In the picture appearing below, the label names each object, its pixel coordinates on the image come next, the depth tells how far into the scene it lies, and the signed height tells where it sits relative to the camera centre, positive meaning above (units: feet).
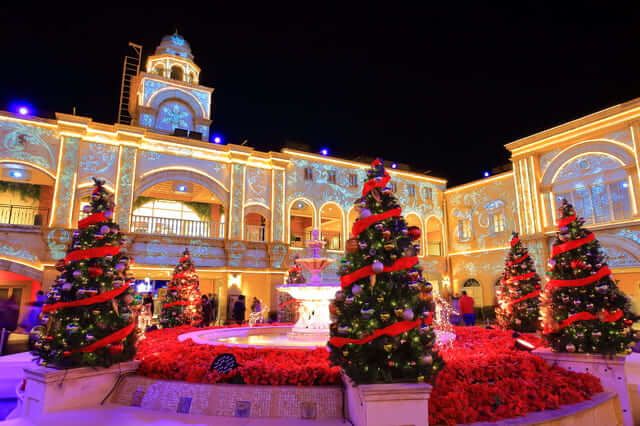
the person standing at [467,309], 42.50 -1.65
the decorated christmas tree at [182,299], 38.58 -0.40
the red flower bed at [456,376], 13.70 -3.28
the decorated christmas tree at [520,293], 34.45 +0.01
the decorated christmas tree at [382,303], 13.26 -0.32
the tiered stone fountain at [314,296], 28.73 -0.13
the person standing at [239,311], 46.32 -1.94
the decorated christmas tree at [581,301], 18.34 -0.39
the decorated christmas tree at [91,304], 15.99 -0.34
